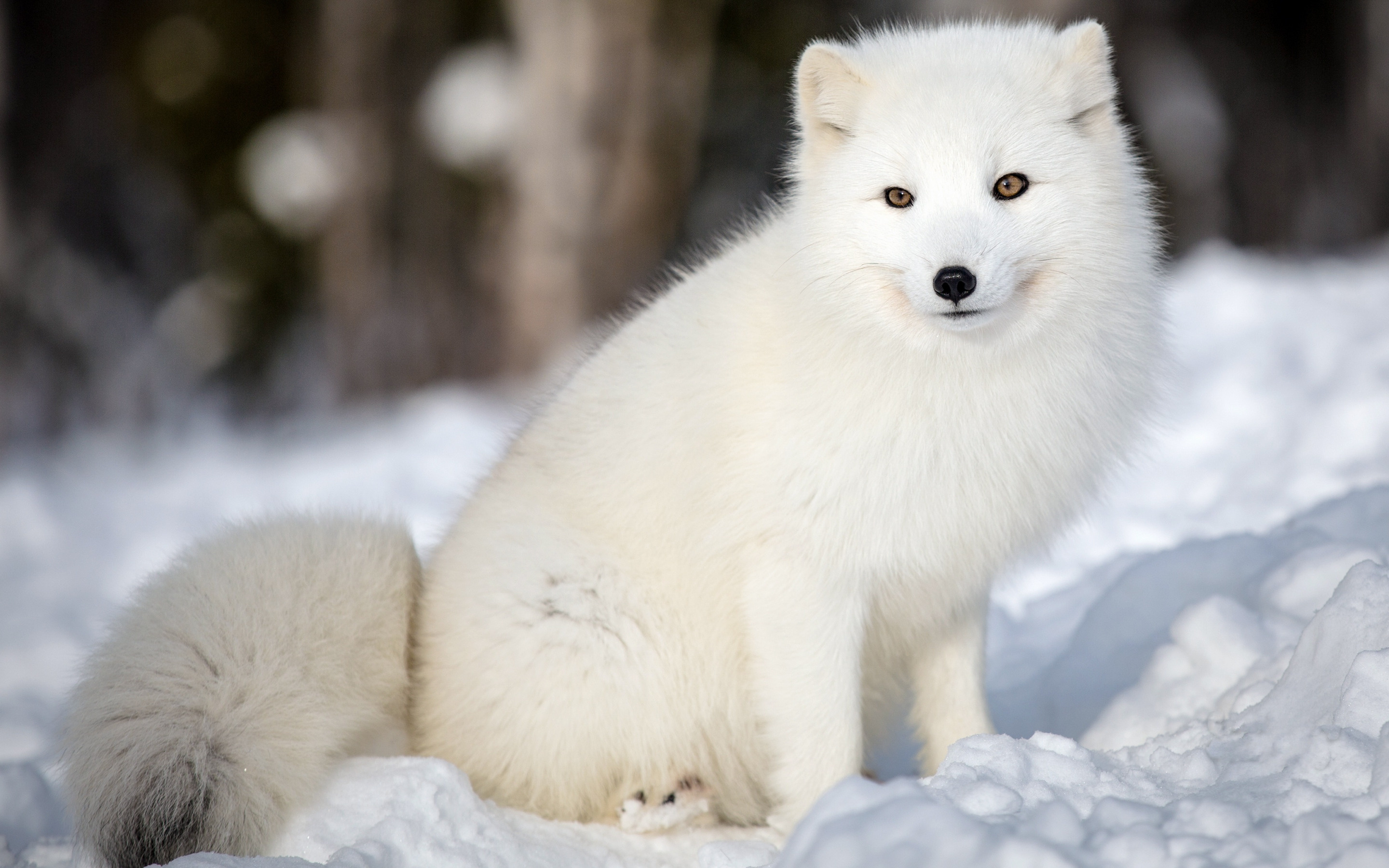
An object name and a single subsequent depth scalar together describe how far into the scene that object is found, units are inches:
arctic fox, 207.8
